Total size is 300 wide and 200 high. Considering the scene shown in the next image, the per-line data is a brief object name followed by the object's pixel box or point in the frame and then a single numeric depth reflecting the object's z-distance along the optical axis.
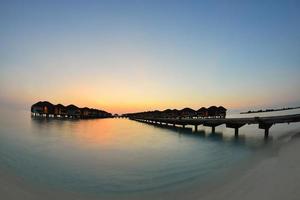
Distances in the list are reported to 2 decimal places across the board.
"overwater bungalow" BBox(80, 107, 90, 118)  78.31
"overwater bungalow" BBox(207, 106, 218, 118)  70.40
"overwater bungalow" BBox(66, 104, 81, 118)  71.72
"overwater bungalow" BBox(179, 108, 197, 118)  74.99
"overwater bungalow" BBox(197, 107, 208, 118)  72.28
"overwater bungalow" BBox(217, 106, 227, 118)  69.86
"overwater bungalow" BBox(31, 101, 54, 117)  64.67
